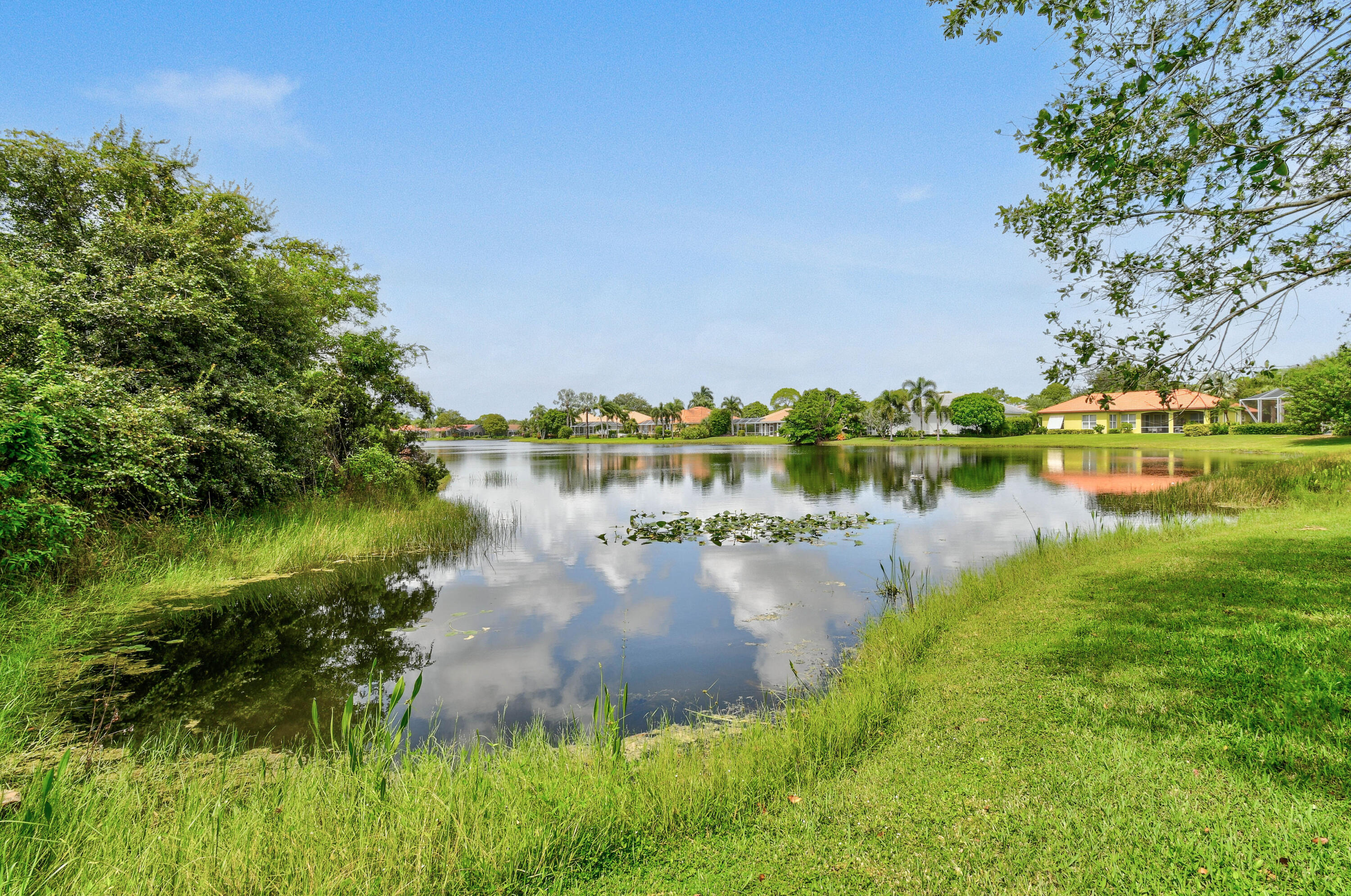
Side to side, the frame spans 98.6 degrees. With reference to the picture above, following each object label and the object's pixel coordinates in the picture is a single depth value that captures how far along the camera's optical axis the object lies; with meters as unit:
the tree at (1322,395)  42.25
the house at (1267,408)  64.06
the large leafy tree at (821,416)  85.06
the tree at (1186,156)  5.61
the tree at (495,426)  172.62
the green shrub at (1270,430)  51.43
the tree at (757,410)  130.38
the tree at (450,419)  176.34
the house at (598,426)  128.12
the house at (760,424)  110.25
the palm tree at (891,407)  83.38
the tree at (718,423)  118.06
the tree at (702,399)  147.00
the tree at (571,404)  127.50
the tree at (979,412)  82.06
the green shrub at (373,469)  17.68
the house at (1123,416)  71.38
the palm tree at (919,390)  82.94
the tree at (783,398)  130.38
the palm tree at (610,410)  122.62
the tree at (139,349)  8.03
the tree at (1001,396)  113.44
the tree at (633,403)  146.50
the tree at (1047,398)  105.31
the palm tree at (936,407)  81.43
